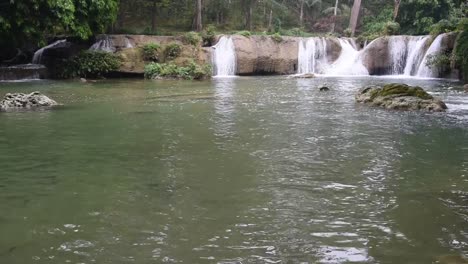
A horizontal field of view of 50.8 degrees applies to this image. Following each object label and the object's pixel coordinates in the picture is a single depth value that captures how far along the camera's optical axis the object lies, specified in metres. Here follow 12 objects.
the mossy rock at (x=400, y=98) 12.92
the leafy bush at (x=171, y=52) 26.20
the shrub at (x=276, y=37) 29.39
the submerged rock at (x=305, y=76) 25.85
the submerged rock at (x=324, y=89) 18.36
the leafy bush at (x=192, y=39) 27.47
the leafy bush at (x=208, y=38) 28.80
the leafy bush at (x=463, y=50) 21.19
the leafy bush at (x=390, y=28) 33.16
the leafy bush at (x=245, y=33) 28.69
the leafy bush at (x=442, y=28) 25.70
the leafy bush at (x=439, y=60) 23.48
